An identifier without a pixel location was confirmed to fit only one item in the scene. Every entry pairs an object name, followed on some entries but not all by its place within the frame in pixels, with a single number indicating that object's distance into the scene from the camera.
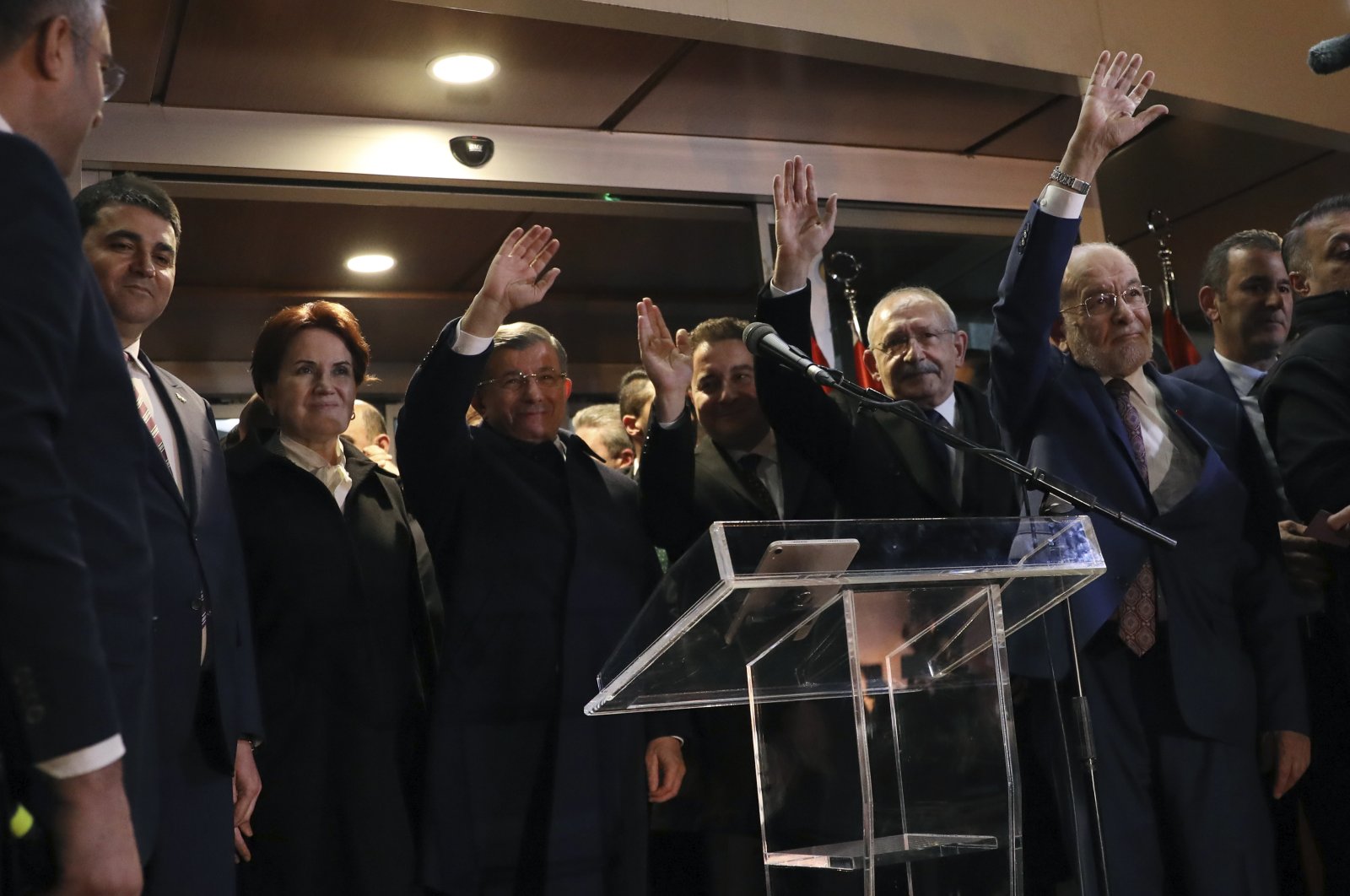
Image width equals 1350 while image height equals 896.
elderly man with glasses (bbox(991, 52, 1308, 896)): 2.43
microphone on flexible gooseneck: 2.06
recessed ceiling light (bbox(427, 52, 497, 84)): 3.85
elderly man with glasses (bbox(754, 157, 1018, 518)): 2.72
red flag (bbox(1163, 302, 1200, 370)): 4.38
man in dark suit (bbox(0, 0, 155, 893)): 1.18
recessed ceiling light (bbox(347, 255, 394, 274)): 5.22
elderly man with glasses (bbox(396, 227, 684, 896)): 2.59
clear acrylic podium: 1.66
